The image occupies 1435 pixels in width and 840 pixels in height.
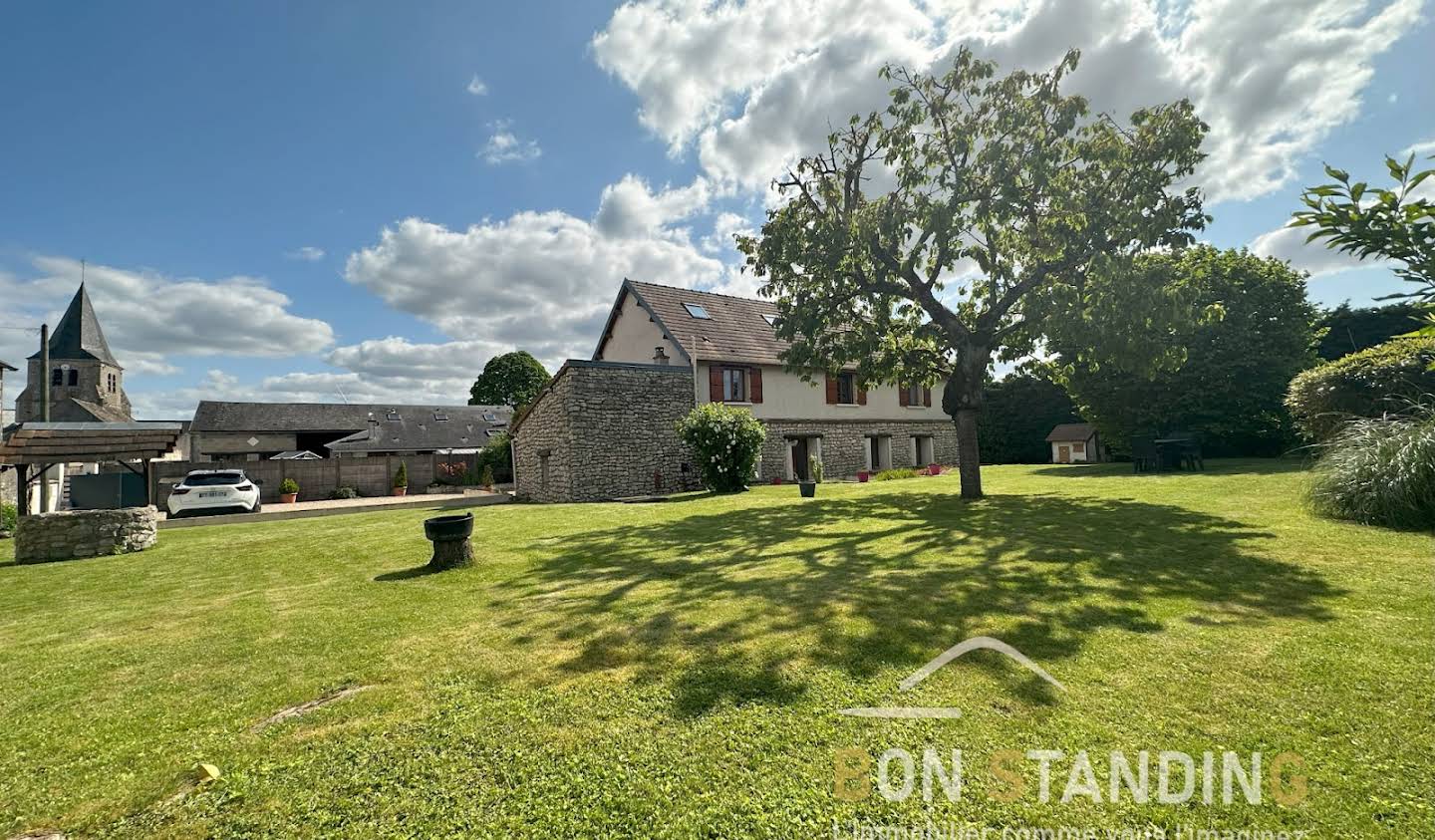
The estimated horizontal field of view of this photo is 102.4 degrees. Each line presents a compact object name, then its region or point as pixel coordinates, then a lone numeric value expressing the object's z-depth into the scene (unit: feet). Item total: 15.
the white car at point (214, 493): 55.72
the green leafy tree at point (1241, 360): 60.59
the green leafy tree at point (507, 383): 178.40
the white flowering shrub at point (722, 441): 55.77
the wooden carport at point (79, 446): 34.17
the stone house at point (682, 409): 58.23
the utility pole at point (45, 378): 58.85
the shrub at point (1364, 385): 34.58
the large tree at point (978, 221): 36.60
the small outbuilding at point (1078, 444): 82.64
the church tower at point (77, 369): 131.85
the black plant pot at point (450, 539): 23.08
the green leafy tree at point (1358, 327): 70.08
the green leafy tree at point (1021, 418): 92.73
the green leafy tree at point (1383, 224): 6.68
